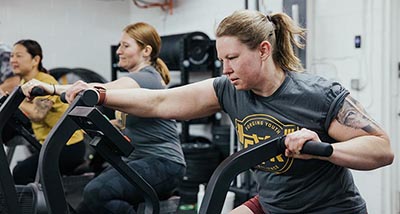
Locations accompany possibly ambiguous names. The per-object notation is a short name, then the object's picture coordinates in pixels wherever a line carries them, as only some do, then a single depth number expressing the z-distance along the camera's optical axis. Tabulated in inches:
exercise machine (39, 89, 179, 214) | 73.9
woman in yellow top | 152.5
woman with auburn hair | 107.8
